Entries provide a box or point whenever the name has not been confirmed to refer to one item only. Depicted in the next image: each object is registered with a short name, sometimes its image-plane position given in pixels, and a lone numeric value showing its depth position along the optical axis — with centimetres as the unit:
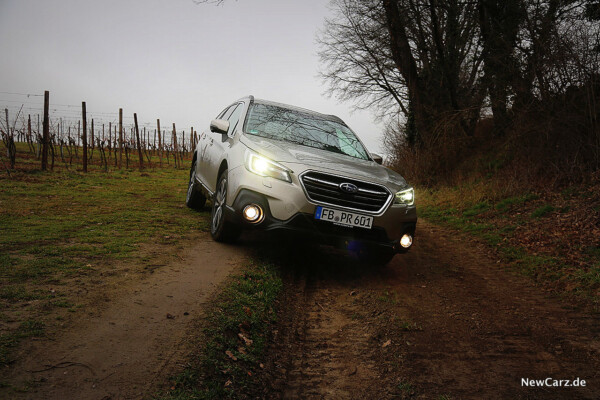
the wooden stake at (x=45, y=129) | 1382
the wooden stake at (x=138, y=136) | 2172
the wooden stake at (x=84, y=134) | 1619
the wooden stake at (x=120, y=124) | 2241
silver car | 445
